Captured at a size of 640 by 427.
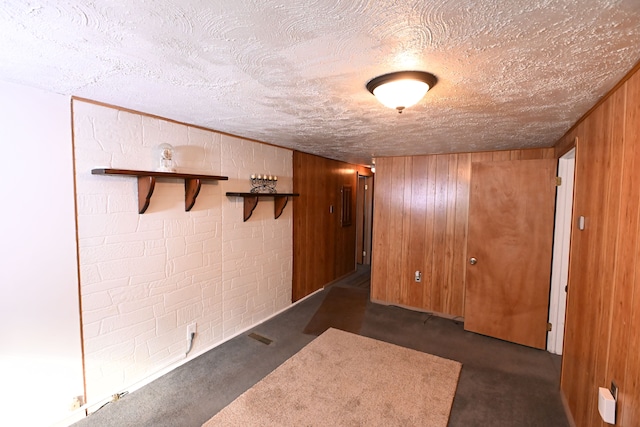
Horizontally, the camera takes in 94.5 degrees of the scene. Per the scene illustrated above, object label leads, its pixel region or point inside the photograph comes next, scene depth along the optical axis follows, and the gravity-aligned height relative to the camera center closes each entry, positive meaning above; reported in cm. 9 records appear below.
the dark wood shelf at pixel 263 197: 321 -3
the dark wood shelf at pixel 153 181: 206 +12
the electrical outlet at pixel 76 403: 199 -141
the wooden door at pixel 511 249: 314 -53
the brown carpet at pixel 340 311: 356 -154
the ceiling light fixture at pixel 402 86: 146 +57
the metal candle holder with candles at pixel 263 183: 336 +16
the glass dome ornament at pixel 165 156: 239 +32
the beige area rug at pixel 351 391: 207 -154
